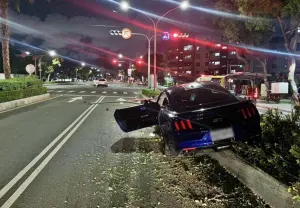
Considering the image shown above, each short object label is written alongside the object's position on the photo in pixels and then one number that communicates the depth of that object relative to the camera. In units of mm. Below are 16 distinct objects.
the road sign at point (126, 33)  18434
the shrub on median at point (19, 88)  12058
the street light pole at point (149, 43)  22291
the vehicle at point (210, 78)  22066
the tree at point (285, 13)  7930
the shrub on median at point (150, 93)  15629
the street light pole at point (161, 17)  15716
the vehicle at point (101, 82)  38351
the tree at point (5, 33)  14712
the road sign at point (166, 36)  18029
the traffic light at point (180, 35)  17665
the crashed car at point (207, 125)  3722
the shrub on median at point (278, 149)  2806
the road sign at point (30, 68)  19836
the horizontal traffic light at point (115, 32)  18070
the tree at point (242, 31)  12793
